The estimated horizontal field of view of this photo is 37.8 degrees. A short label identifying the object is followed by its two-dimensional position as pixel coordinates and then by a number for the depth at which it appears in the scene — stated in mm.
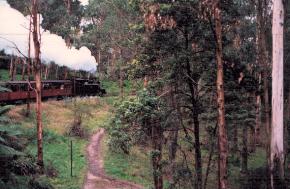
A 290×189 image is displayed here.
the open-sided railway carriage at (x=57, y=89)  34844
